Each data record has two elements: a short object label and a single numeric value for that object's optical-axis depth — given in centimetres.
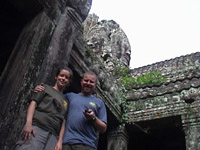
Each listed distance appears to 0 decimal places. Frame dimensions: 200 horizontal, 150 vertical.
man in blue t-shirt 253
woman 227
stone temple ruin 334
